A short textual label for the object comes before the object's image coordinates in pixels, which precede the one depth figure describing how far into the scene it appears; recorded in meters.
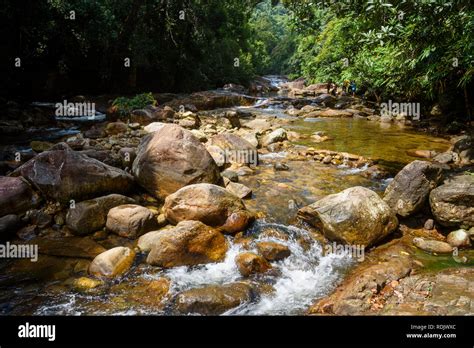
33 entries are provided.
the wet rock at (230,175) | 7.57
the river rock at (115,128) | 11.09
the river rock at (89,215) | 5.41
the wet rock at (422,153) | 9.62
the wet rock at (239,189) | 6.88
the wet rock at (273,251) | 5.05
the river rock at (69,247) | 5.00
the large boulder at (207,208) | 5.52
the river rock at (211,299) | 3.95
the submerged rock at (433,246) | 5.05
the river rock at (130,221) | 5.37
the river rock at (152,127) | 10.91
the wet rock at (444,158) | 8.84
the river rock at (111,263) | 4.53
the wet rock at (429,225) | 5.69
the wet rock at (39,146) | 8.64
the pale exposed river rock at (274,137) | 11.05
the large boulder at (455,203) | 5.31
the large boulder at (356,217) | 5.21
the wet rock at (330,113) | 16.98
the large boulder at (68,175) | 5.83
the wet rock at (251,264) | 4.70
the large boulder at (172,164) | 6.45
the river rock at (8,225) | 5.26
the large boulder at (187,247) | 4.77
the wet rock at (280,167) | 8.63
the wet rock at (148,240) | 5.08
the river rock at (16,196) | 5.62
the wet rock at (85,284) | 4.30
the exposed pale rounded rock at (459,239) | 5.11
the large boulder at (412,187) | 5.87
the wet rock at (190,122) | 12.26
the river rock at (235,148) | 8.87
